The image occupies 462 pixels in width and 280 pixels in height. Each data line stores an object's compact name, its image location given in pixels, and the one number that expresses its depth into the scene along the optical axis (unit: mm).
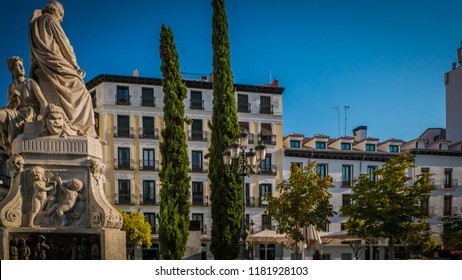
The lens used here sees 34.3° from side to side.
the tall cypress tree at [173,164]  14344
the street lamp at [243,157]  9320
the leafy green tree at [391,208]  13180
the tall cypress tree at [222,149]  14719
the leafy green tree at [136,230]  20712
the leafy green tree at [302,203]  14902
